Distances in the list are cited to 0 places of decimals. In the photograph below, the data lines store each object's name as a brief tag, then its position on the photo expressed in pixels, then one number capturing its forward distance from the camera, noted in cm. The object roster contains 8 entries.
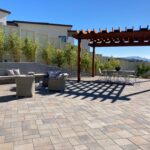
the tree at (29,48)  997
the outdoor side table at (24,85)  528
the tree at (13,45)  925
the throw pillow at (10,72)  790
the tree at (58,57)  1103
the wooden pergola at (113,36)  754
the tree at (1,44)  859
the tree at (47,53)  1087
